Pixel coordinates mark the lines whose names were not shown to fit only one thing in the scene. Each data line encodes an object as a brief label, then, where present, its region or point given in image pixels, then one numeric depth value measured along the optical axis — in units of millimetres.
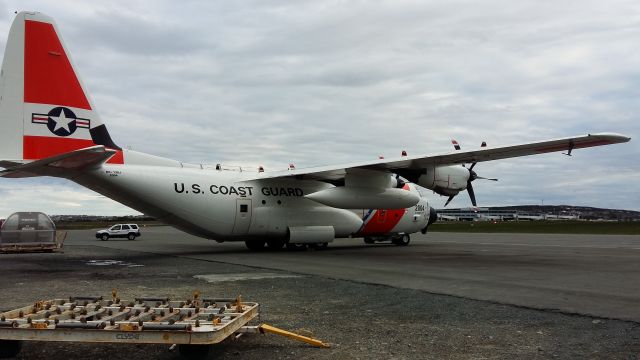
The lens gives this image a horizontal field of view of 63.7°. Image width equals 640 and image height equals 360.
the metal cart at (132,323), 5145
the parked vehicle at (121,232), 43844
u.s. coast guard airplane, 15953
